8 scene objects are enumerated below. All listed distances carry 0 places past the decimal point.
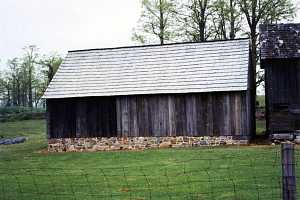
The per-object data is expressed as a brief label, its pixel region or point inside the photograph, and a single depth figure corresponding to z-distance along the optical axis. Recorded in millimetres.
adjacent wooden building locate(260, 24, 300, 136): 26438
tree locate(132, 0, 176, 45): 45875
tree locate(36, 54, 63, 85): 71188
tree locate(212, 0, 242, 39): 43219
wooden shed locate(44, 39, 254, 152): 26703
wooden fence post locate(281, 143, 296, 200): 8000
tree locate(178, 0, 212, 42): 44812
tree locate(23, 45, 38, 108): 80438
